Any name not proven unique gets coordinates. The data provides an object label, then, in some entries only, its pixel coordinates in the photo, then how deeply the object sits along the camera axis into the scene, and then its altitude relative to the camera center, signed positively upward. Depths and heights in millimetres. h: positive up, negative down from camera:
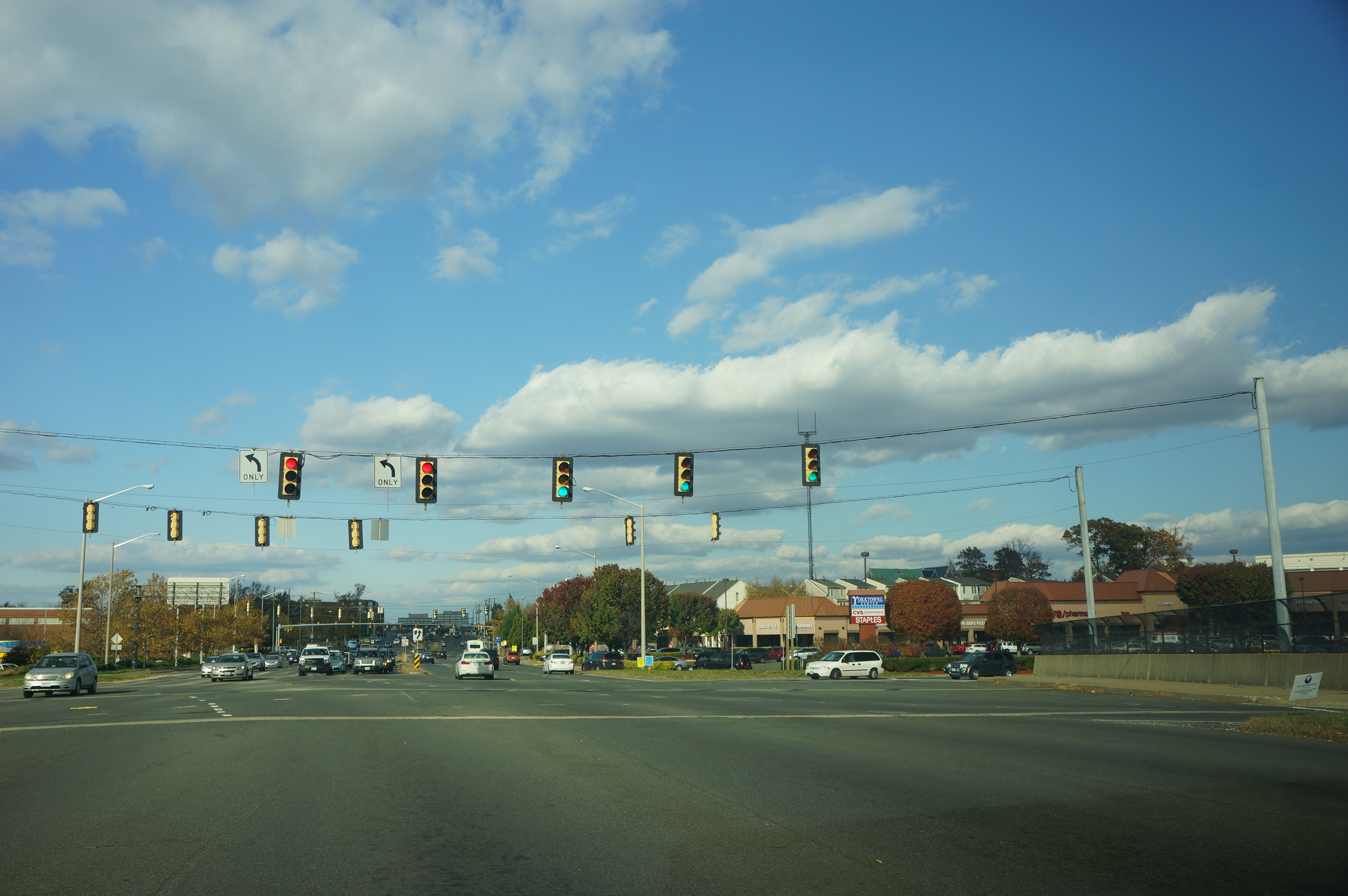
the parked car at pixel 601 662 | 76625 -6124
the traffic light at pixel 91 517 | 33781 +3017
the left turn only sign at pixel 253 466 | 26328 +3673
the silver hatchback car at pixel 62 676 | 33500 -2710
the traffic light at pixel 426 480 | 26188 +3116
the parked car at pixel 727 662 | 71312 -6022
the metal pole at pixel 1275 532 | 29812 +1218
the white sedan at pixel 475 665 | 49469 -3962
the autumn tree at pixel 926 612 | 86375 -3088
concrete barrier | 27406 -3392
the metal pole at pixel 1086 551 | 42094 +1073
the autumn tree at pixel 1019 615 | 88875 -3729
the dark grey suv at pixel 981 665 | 49156 -4647
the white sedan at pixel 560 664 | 63344 -5141
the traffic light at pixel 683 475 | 27500 +3220
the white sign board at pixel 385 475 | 27844 +3508
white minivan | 52875 -4808
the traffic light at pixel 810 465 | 26953 +3385
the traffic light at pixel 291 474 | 26484 +3455
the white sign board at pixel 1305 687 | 23484 -2994
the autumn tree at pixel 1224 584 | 95438 -1360
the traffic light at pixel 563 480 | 27953 +3242
